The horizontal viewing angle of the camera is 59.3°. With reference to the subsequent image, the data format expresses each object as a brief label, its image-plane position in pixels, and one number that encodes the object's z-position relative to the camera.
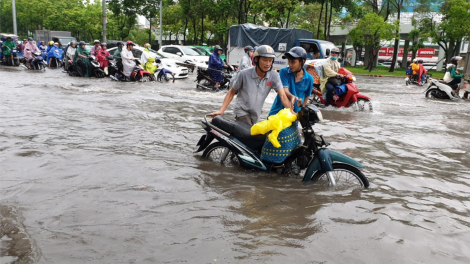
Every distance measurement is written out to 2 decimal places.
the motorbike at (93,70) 16.62
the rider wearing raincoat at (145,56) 15.90
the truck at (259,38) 21.67
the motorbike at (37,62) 19.86
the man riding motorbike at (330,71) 9.89
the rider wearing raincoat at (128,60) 15.05
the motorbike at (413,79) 18.33
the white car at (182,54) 20.84
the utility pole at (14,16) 33.89
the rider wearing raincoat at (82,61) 16.53
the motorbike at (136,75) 15.27
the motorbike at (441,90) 13.09
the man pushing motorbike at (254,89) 4.79
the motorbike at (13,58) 21.73
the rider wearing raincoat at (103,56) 17.52
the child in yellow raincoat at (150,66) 15.89
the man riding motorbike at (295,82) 4.96
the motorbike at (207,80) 13.63
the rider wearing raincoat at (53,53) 22.55
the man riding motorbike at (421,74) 18.03
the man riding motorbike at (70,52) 19.34
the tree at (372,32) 28.06
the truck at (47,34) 33.48
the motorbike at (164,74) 15.84
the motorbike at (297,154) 4.18
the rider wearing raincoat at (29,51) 20.50
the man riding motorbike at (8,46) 21.48
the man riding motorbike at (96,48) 17.95
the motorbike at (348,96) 9.91
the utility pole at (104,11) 24.42
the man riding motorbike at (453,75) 13.41
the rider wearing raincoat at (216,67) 13.42
